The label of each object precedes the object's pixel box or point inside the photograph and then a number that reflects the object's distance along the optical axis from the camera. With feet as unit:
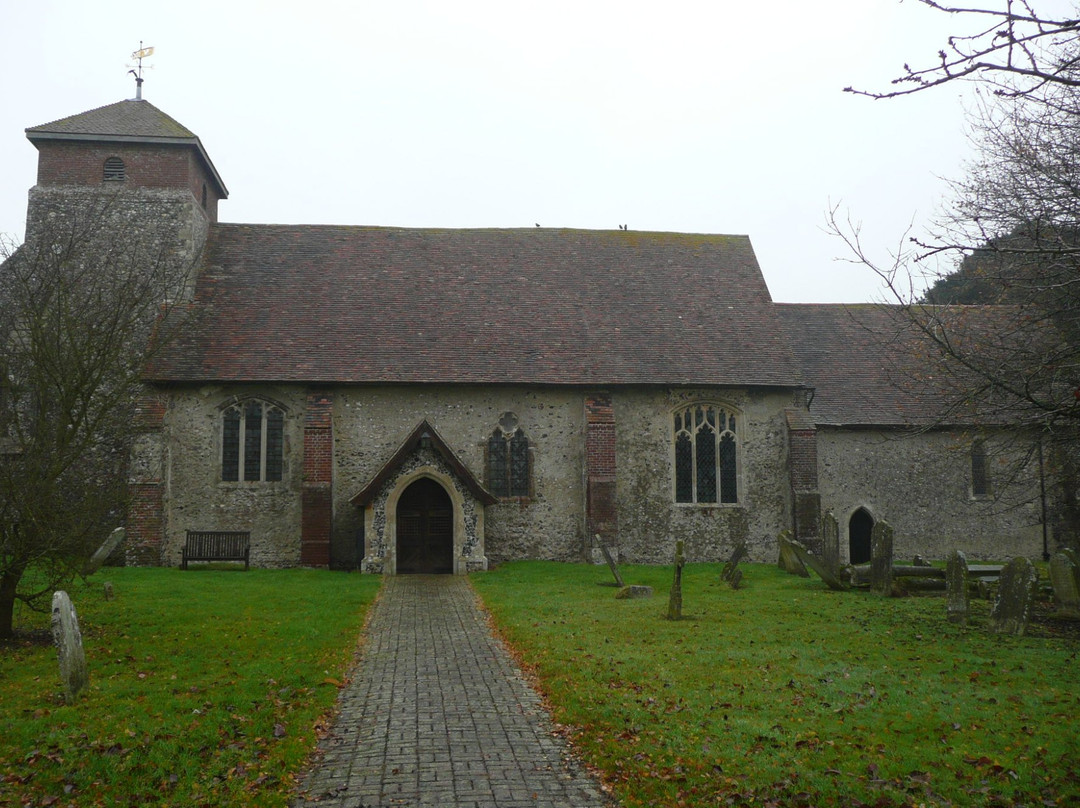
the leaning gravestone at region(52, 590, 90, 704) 29.09
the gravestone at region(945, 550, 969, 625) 43.47
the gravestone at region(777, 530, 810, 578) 66.39
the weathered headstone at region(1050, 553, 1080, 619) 43.93
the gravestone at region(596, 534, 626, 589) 61.26
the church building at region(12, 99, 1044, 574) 73.00
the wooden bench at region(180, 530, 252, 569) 70.54
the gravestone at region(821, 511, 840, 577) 58.65
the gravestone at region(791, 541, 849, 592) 57.82
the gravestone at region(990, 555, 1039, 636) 40.70
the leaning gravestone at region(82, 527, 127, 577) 53.21
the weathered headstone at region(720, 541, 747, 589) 60.59
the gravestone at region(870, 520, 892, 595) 54.44
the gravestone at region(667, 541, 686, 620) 46.43
